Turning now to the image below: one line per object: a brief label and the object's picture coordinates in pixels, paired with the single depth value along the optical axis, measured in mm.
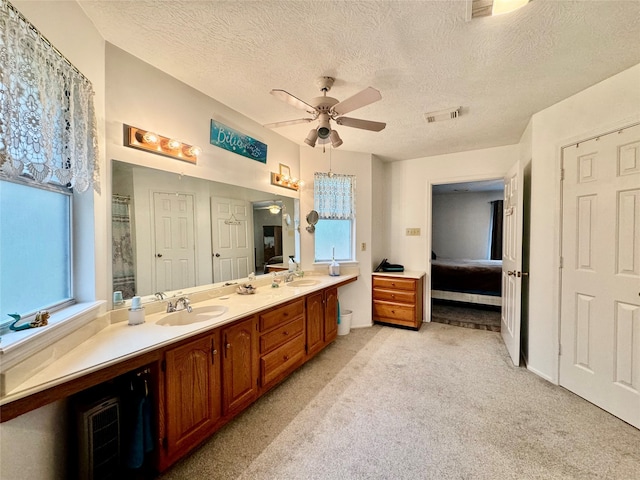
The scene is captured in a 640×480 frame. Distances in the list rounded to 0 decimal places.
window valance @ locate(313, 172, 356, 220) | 3521
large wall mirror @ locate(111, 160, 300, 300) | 1725
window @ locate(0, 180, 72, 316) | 1062
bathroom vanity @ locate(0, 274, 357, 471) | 1064
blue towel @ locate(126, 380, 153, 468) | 1294
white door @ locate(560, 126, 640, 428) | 1822
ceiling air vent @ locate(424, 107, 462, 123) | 2462
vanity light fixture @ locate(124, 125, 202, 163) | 1724
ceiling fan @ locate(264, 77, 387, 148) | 1688
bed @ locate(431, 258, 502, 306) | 4316
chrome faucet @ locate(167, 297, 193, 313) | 1847
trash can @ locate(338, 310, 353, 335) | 3461
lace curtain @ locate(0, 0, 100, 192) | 870
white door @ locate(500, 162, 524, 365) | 2562
